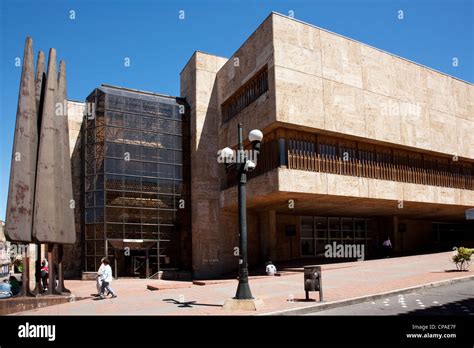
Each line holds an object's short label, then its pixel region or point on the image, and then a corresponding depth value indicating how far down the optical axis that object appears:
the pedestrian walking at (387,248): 29.12
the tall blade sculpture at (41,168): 15.58
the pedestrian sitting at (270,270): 22.27
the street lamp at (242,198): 12.38
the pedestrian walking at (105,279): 16.83
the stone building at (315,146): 23.67
